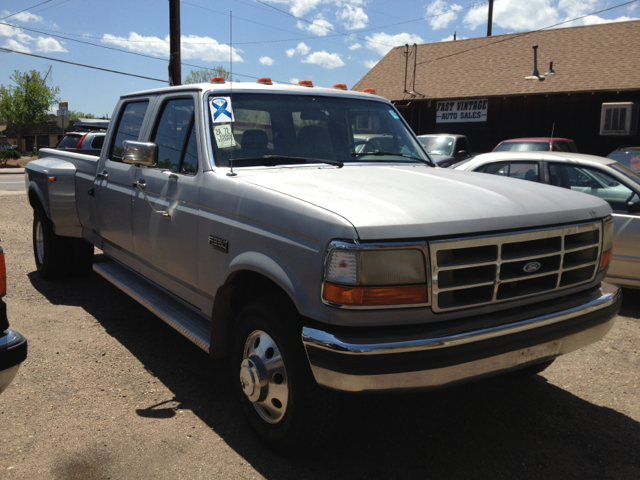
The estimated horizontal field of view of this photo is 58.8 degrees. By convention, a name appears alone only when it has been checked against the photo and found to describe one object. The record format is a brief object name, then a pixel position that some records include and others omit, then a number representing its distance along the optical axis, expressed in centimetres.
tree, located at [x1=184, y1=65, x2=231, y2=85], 4356
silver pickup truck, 247
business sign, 2423
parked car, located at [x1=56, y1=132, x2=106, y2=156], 893
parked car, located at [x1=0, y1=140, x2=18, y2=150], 5581
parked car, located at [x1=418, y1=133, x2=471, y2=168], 1462
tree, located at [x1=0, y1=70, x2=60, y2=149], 6178
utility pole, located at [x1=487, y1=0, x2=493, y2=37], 3391
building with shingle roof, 2116
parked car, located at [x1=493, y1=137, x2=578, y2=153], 1436
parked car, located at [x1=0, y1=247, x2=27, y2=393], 247
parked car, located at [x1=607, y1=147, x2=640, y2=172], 956
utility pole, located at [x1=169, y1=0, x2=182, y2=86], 1468
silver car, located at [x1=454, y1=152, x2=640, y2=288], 557
